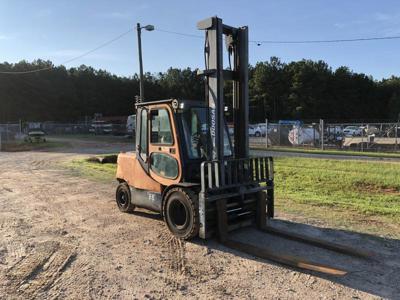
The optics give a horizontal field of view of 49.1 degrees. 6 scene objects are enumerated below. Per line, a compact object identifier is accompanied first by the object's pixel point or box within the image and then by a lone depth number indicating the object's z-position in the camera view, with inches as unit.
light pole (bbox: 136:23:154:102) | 1162.0
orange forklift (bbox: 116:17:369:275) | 278.1
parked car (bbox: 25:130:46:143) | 1593.3
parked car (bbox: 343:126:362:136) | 1345.5
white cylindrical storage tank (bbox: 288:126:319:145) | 1263.5
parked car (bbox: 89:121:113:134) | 2294.4
